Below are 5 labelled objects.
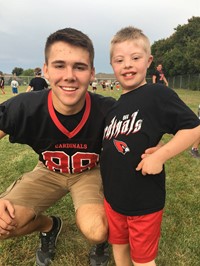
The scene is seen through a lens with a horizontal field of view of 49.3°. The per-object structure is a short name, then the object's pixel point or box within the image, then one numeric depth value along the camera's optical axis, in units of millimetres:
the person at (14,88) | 17892
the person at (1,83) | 18434
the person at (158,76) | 10082
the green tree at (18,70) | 67643
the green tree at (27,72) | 62659
